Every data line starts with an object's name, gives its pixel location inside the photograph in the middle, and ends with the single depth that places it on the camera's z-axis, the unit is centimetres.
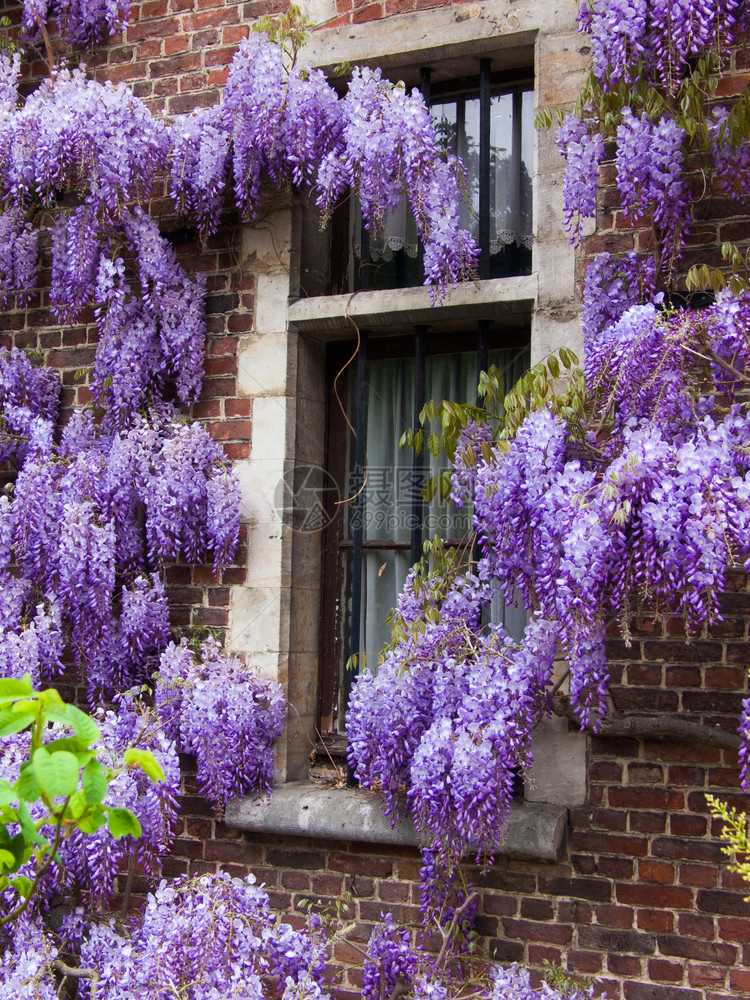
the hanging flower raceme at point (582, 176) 303
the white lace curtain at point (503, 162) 362
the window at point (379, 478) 358
